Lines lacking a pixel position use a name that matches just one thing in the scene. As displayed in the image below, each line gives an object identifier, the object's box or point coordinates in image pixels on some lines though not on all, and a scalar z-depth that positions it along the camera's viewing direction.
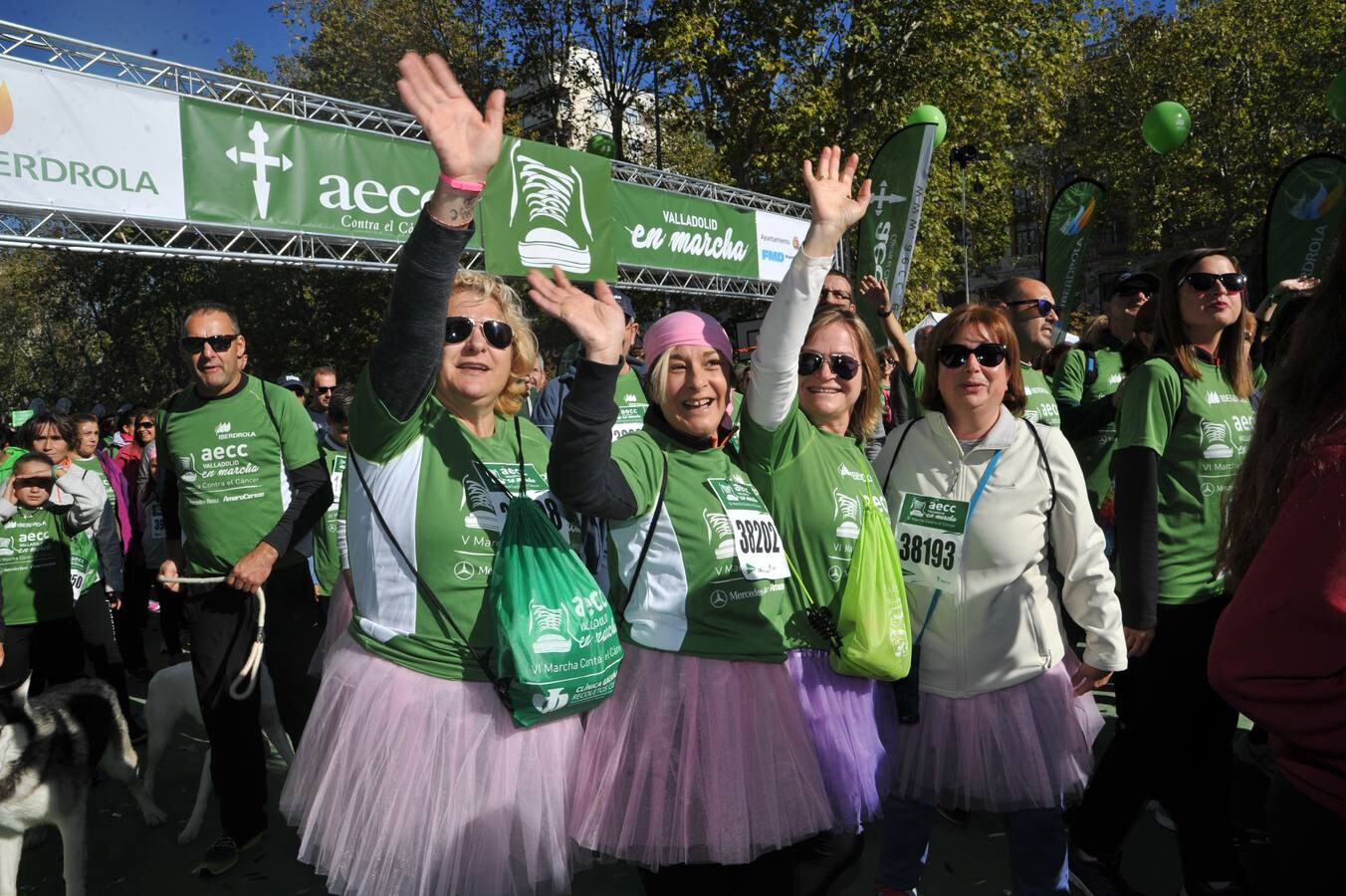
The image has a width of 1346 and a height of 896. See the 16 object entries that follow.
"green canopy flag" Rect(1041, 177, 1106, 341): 8.88
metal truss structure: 6.13
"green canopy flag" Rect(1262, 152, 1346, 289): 6.77
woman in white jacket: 2.65
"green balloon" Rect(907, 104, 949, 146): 10.33
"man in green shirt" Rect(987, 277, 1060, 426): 4.62
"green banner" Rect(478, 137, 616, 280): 8.47
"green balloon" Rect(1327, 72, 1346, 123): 8.14
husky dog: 3.26
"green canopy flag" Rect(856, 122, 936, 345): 8.15
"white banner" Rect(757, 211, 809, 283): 12.50
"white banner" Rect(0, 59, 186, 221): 5.72
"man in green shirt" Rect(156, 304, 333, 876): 3.71
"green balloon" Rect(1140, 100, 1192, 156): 9.50
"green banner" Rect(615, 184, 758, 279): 10.48
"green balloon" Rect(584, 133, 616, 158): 12.54
